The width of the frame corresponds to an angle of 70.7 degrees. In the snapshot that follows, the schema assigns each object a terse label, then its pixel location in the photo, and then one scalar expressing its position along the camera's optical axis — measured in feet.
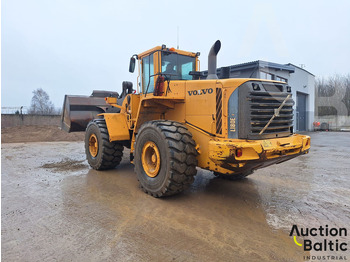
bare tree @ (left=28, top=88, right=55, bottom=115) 149.59
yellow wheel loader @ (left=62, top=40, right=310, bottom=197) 12.89
